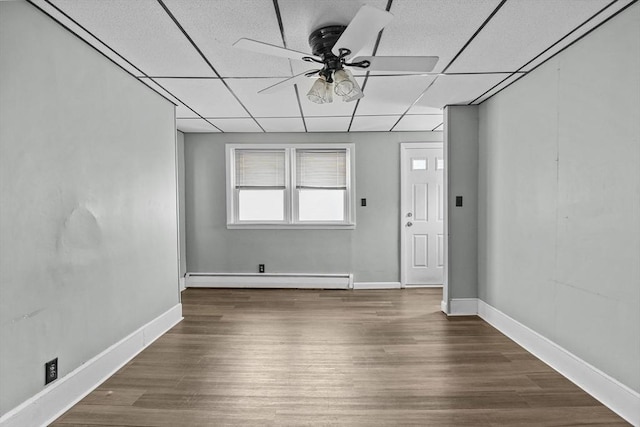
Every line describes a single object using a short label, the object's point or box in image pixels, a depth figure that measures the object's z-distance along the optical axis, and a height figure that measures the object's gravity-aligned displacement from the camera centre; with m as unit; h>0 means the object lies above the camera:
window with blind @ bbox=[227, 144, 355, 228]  5.28 +0.32
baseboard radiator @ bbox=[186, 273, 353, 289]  5.25 -1.14
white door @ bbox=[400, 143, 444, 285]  5.23 -0.15
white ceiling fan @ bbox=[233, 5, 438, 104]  1.84 +0.91
